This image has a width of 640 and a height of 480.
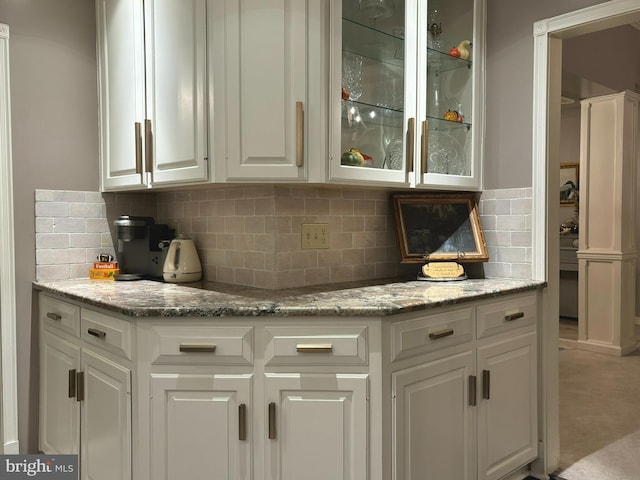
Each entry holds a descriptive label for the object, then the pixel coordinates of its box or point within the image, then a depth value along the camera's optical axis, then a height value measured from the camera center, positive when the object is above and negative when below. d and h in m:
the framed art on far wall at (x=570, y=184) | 6.14 +0.44
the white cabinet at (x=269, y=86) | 2.00 +0.51
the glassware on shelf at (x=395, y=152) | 2.36 +0.31
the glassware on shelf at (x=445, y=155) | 2.53 +0.33
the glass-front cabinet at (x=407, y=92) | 2.16 +0.58
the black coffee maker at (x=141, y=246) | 2.66 -0.12
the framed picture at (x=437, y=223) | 2.71 +0.00
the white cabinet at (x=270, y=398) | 1.80 -0.60
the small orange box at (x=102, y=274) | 2.70 -0.26
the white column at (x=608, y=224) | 4.60 -0.01
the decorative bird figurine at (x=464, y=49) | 2.63 +0.86
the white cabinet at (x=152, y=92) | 2.12 +0.57
